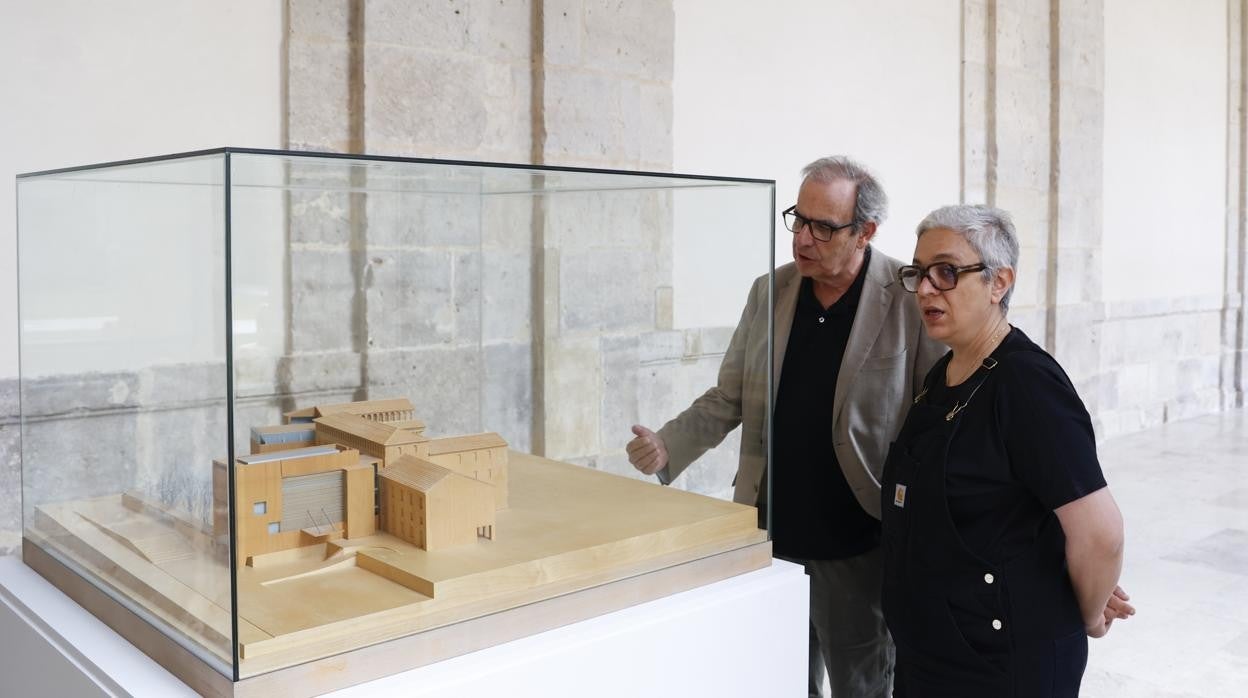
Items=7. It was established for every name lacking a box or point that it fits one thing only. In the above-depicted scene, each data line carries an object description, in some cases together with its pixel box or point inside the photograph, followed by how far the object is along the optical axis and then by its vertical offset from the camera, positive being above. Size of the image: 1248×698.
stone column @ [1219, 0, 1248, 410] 12.23 +1.14
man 2.77 -0.17
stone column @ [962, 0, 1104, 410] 8.57 +1.41
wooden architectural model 1.63 -0.37
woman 2.24 -0.36
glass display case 1.61 -0.11
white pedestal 1.72 -0.54
